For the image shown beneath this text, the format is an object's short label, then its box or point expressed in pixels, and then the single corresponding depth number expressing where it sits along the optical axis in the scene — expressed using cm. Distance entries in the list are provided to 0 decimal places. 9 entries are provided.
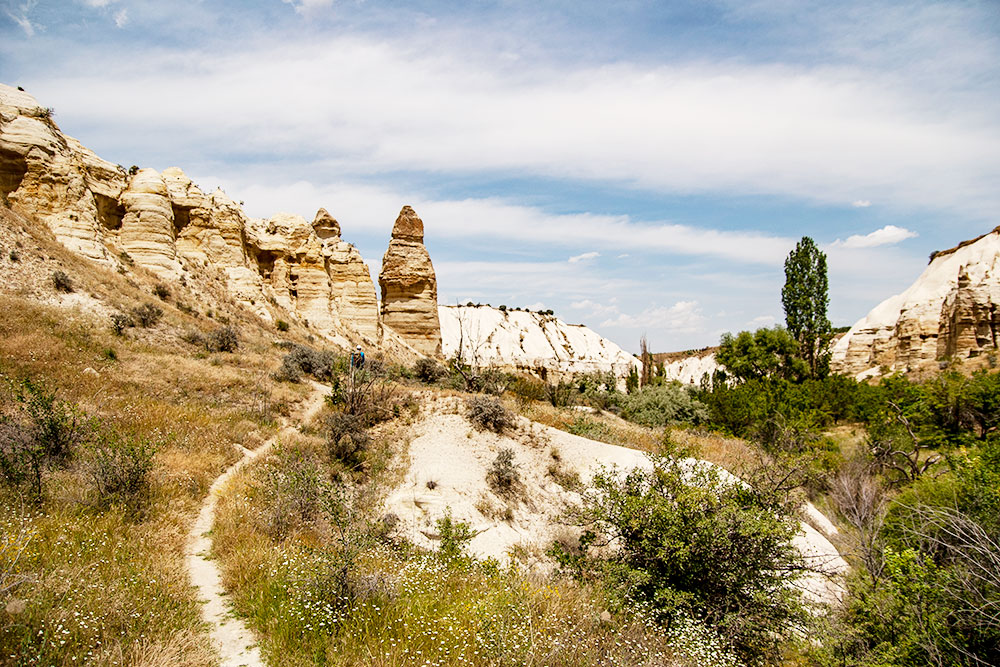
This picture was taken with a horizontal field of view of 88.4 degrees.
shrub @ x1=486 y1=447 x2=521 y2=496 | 1189
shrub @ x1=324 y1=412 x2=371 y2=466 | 1184
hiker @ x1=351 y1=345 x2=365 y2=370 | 1987
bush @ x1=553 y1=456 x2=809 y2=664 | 653
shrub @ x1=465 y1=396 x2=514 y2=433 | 1405
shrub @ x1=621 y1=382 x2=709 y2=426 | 2402
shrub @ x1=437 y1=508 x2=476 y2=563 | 775
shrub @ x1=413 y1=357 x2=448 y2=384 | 2202
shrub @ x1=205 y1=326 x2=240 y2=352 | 1865
